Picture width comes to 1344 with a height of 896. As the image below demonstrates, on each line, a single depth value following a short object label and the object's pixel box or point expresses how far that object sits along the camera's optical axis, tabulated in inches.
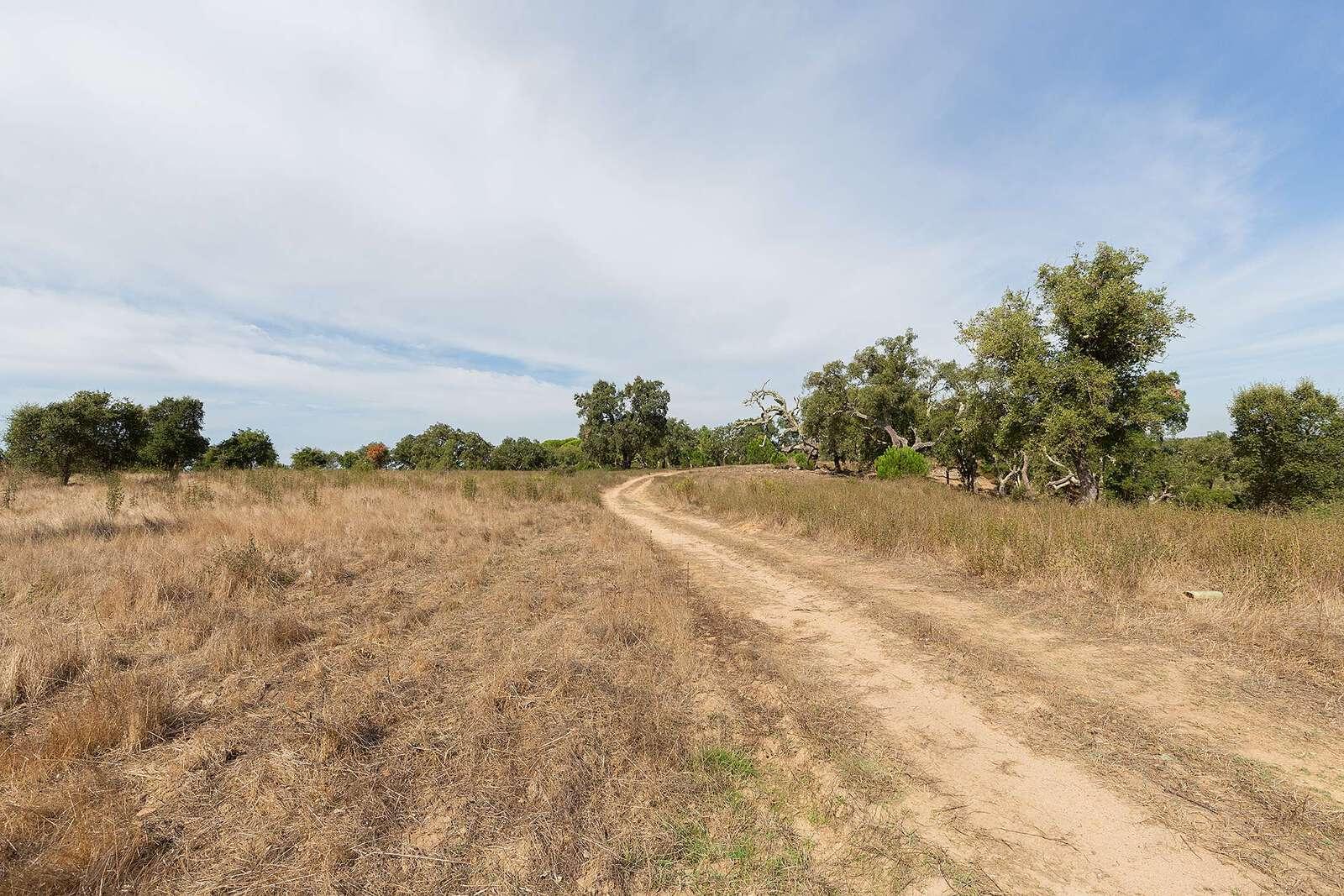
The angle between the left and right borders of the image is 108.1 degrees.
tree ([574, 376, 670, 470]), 2375.7
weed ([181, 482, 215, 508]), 546.6
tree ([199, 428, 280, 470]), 1964.8
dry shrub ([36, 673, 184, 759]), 133.7
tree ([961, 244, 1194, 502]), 663.8
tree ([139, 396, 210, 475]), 1389.0
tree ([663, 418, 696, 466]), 3014.3
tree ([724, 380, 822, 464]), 1915.6
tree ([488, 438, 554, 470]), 3117.6
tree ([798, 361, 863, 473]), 1562.5
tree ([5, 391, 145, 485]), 880.9
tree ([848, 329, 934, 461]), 1519.4
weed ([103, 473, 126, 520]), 427.3
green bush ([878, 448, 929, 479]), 1272.1
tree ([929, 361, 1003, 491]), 970.7
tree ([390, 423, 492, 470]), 3051.2
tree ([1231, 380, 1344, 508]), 1016.9
